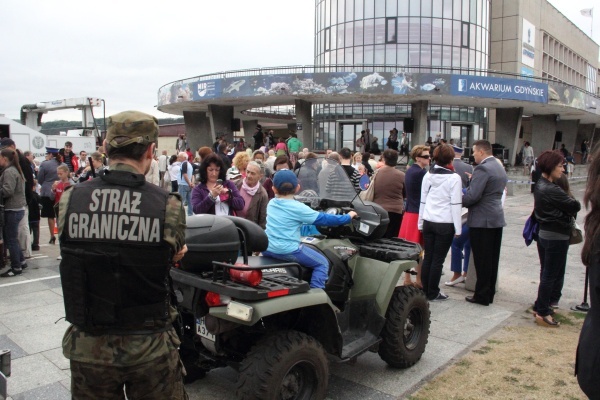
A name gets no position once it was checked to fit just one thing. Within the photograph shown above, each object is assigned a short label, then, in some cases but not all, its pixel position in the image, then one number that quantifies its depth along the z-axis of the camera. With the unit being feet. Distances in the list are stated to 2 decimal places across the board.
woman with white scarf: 20.77
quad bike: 10.14
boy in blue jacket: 12.19
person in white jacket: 19.79
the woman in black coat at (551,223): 18.01
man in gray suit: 19.86
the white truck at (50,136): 66.44
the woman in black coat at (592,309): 6.45
